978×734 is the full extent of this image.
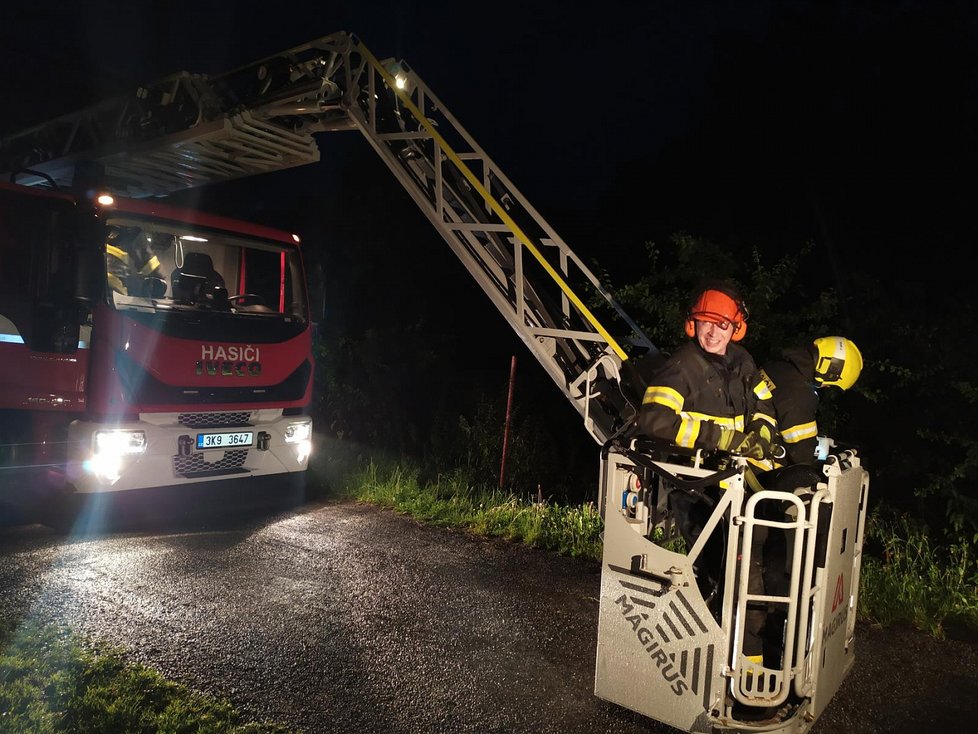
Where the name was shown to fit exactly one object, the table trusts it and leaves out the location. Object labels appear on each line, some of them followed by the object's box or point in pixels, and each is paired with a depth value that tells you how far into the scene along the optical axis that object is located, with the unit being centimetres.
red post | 796
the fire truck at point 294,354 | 332
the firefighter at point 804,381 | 379
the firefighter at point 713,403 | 346
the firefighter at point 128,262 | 611
